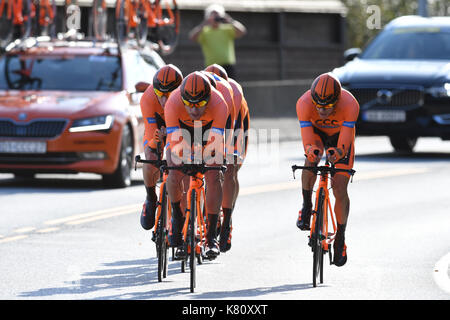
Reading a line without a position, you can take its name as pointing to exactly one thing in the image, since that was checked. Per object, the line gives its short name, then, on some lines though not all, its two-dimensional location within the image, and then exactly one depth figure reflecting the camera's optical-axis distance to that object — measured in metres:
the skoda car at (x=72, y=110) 16.25
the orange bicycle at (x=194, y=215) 9.62
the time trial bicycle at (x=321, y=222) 10.07
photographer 23.22
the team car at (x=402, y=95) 20.39
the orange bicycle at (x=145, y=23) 18.58
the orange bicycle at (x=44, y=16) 19.62
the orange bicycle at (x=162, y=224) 10.25
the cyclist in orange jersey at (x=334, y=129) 10.12
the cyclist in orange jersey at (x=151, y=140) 11.09
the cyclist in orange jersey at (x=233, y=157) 10.99
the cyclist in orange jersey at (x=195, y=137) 9.77
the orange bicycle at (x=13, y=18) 18.97
